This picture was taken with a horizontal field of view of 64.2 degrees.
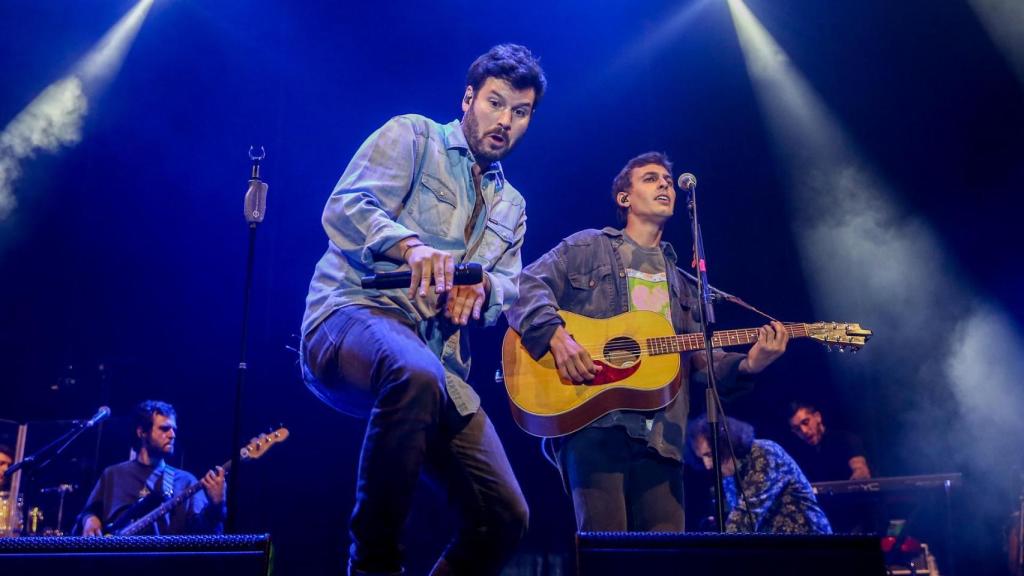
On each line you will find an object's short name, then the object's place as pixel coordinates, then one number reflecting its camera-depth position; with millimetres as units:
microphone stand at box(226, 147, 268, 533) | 4439
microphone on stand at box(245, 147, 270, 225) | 4891
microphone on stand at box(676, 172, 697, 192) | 4461
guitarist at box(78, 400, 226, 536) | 7605
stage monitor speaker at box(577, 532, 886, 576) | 2383
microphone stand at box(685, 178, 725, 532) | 3811
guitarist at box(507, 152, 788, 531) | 4211
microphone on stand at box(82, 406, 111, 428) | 7330
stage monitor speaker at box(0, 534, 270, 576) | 2213
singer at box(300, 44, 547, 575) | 2545
